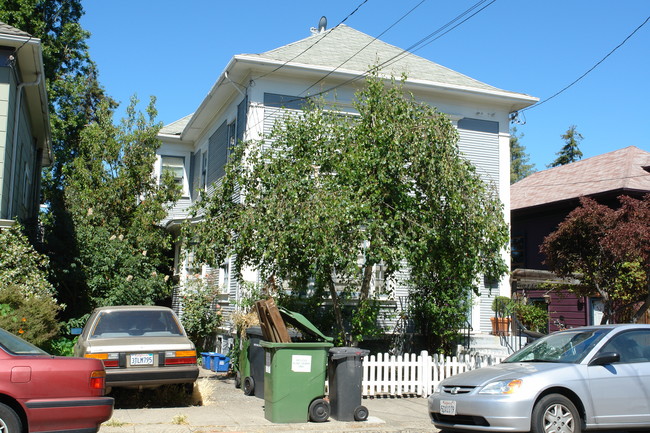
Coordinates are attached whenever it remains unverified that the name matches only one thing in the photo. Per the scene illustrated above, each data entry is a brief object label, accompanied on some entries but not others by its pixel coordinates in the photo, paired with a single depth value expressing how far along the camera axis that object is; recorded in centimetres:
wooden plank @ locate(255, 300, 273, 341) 1005
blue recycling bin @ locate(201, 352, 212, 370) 1624
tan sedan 959
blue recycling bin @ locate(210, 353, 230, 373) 1545
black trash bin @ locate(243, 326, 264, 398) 1201
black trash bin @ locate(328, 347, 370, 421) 975
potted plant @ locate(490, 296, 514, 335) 1717
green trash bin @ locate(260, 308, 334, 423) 930
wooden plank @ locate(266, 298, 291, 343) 980
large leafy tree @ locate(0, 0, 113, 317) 2328
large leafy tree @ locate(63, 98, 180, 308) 1762
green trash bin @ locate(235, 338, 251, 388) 1253
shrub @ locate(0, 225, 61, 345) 1121
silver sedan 771
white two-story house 1655
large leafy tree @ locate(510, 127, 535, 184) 5847
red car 634
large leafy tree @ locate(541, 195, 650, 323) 1165
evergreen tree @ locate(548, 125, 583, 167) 4938
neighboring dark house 2092
